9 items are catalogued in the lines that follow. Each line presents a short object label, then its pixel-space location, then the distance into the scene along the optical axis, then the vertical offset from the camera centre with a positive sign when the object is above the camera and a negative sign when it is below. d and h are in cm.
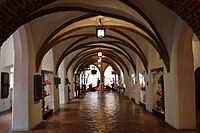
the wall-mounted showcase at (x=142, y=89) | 991 -78
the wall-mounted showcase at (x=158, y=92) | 707 -71
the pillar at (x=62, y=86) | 1173 -61
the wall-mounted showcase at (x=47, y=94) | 757 -76
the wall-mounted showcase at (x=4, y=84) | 920 -36
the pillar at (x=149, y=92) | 847 -80
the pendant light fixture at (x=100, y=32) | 604 +142
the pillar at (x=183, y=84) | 534 -28
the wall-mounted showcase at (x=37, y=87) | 611 -34
